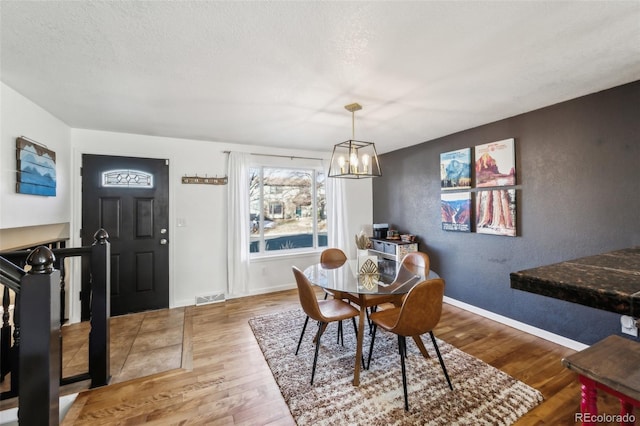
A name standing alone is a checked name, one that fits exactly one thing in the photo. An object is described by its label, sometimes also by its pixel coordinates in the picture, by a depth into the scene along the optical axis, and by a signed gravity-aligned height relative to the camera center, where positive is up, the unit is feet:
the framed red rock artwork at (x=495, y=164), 10.03 +1.94
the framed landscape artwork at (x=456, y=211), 11.45 +0.12
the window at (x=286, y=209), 14.53 +0.36
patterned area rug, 5.82 -4.34
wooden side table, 3.58 -2.26
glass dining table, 6.98 -1.95
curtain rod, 13.84 +3.26
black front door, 11.05 -0.24
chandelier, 8.29 +1.71
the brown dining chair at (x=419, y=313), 6.07 -2.32
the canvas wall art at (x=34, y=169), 7.39 +1.49
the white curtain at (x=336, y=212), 15.92 +0.16
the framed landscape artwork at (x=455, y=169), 11.46 +1.98
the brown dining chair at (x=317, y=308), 6.93 -2.74
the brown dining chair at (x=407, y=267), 7.43 -1.90
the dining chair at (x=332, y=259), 10.29 -1.81
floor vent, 12.69 -3.98
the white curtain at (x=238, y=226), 13.28 -0.52
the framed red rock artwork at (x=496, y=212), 9.98 +0.05
